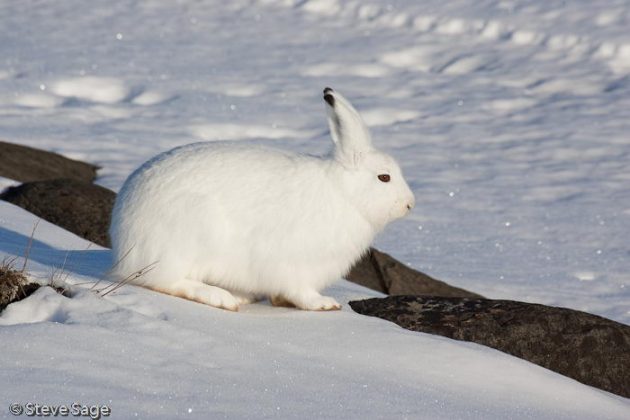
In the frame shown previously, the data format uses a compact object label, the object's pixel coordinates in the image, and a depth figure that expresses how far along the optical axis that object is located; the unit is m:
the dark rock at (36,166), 16.73
